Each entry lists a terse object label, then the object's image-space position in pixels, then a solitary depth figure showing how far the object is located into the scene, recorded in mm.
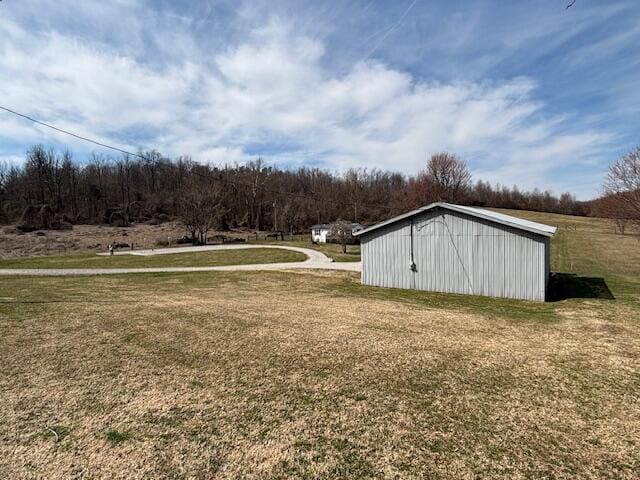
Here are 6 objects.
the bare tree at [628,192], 31141
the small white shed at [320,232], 40888
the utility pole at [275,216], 51906
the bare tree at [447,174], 62938
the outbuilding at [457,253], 12961
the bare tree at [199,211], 43594
